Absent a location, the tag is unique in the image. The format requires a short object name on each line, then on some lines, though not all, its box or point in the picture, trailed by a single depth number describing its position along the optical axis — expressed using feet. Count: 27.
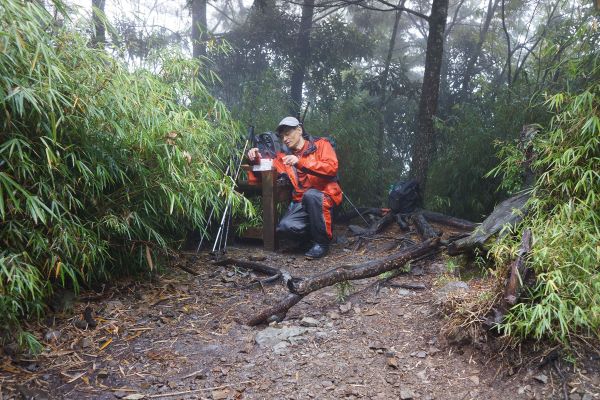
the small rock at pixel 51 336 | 9.51
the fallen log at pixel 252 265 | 13.64
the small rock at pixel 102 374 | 8.55
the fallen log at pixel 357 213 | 20.72
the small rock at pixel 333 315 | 10.73
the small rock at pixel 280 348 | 9.23
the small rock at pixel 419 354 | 8.66
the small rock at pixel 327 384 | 8.03
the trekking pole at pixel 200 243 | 15.25
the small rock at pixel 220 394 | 7.89
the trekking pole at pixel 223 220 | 15.66
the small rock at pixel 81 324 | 10.11
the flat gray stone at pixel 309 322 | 10.31
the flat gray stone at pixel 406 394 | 7.61
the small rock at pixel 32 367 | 8.48
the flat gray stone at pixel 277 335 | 9.61
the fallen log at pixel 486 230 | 11.21
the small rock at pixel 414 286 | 11.68
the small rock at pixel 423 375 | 8.02
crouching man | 16.07
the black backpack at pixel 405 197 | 19.54
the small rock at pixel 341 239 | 18.01
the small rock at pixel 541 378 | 7.35
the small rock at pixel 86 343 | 9.48
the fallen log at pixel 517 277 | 7.95
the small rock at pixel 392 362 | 8.47
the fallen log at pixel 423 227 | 16.08
